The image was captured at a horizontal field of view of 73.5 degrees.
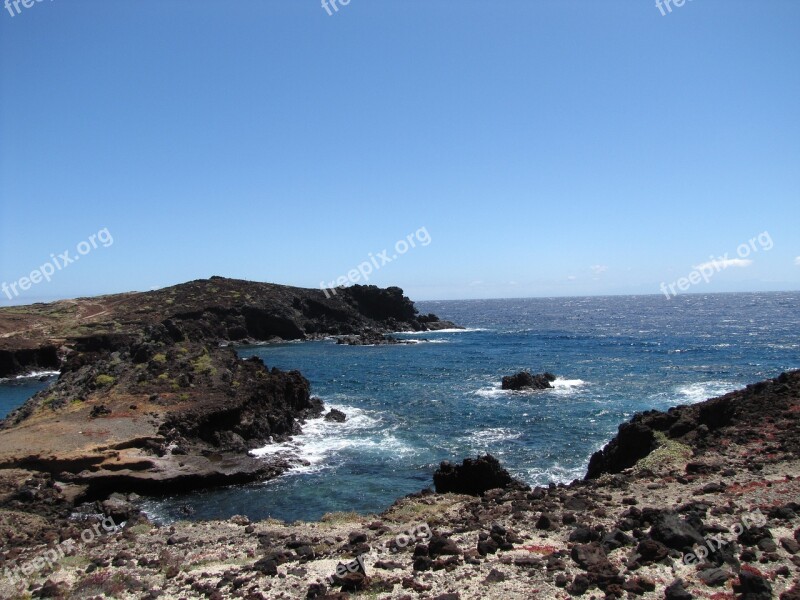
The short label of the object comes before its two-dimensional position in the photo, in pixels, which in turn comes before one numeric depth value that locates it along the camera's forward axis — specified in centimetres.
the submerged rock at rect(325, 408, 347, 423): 4953
